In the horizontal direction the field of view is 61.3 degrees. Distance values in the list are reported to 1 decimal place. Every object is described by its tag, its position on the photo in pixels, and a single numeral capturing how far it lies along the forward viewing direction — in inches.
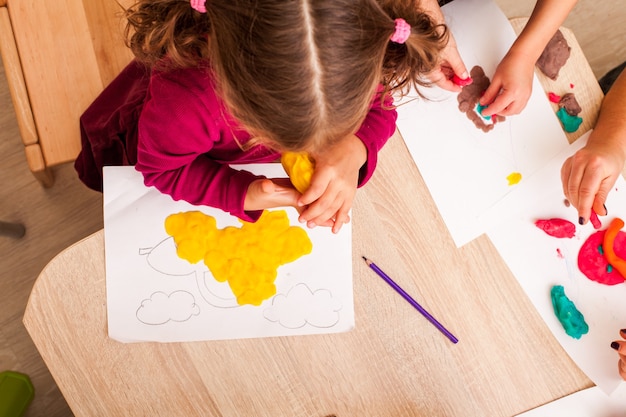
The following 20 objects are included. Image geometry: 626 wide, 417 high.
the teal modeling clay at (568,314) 28.0
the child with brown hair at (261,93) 17.3
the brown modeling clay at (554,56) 29.6
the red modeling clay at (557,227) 28.6
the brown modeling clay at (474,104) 28.9
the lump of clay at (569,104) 29.5
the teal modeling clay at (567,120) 29.6
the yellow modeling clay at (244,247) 26.9
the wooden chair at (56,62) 30.3
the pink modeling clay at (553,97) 29.6
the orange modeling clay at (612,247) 28.7
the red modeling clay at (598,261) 28.7
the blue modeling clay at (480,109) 29.0
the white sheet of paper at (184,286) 26.3
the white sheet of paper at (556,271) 28.3
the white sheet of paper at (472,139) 28.2
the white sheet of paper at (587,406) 28.0
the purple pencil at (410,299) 27.4
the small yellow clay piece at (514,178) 28.8
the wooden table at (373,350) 26.0
